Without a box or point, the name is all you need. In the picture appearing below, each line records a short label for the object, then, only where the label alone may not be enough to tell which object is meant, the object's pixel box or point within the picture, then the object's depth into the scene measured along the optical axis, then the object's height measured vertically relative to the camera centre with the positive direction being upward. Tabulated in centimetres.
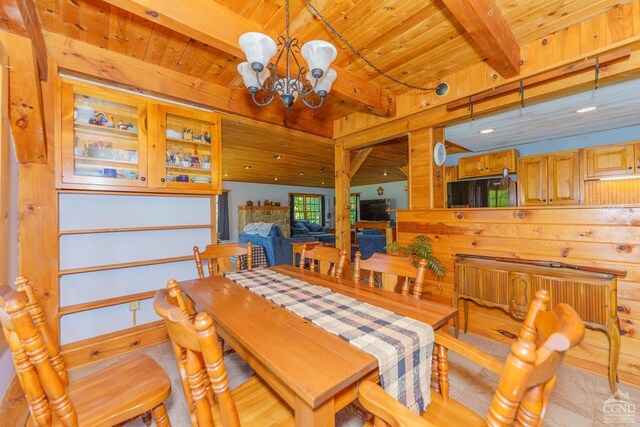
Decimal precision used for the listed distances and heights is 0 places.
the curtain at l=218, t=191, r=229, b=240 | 793 -9
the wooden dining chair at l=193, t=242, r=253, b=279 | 208 -34
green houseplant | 252 -42
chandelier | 133 +83
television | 901 +4
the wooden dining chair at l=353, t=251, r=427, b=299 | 146 -36
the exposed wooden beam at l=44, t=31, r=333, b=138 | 191 +116
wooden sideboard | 167 -58
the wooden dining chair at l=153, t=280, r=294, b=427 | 65 -45
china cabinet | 193 +60
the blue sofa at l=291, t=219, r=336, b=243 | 855 -57
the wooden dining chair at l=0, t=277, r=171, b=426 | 78 -70
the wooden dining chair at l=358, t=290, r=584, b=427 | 51 -36
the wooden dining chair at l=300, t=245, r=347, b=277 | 195 -36
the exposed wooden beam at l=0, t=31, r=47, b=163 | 142 +69
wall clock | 281 +61
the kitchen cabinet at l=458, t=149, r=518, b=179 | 433 +80
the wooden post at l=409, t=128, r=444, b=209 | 279 +41
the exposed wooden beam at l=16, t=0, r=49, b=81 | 131 +103
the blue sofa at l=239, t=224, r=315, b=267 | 479 -64
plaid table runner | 89 -46
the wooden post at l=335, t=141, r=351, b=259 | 370 +22
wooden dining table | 74 -47
